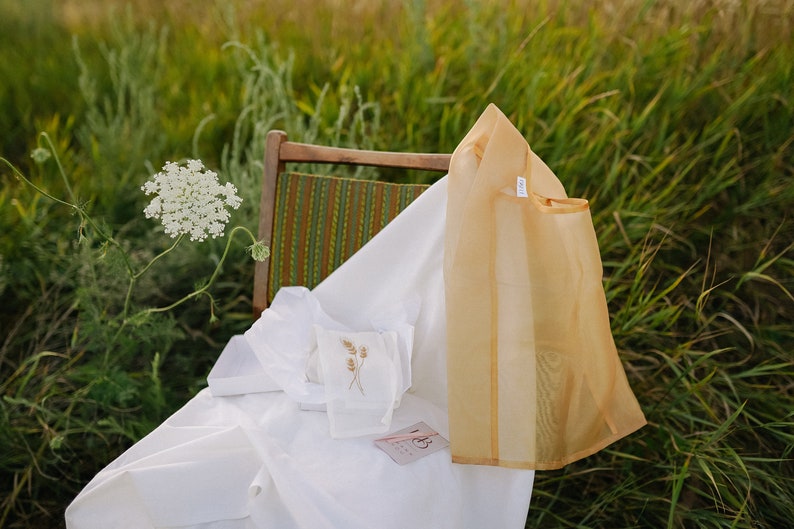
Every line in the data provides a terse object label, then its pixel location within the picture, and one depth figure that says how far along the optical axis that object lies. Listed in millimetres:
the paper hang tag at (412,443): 1366
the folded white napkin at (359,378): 1426
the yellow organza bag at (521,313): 1458
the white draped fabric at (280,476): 1273
